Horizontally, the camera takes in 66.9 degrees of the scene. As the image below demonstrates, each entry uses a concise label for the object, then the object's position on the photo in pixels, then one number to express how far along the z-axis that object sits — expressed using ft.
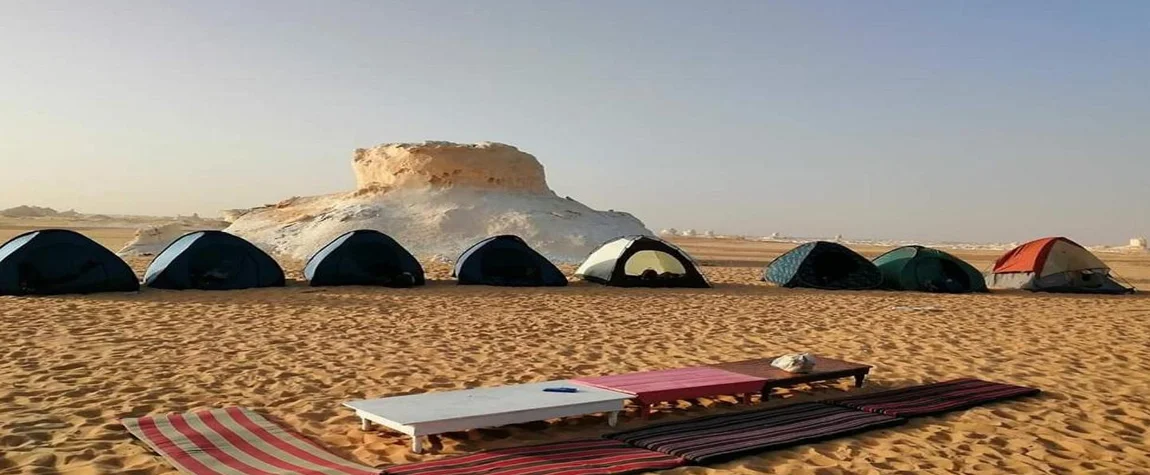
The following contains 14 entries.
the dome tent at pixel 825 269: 64.08
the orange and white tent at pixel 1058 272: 65.46
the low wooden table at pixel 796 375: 23.24
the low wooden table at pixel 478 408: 17.29
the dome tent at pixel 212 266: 51.19
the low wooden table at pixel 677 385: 20.88
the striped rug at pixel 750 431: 17.87
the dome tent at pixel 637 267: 61.26
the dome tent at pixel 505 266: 59.52
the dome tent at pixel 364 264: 55.72
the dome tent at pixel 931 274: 64.49
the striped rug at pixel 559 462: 15.97
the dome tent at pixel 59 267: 46.52
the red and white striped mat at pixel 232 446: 16.00
